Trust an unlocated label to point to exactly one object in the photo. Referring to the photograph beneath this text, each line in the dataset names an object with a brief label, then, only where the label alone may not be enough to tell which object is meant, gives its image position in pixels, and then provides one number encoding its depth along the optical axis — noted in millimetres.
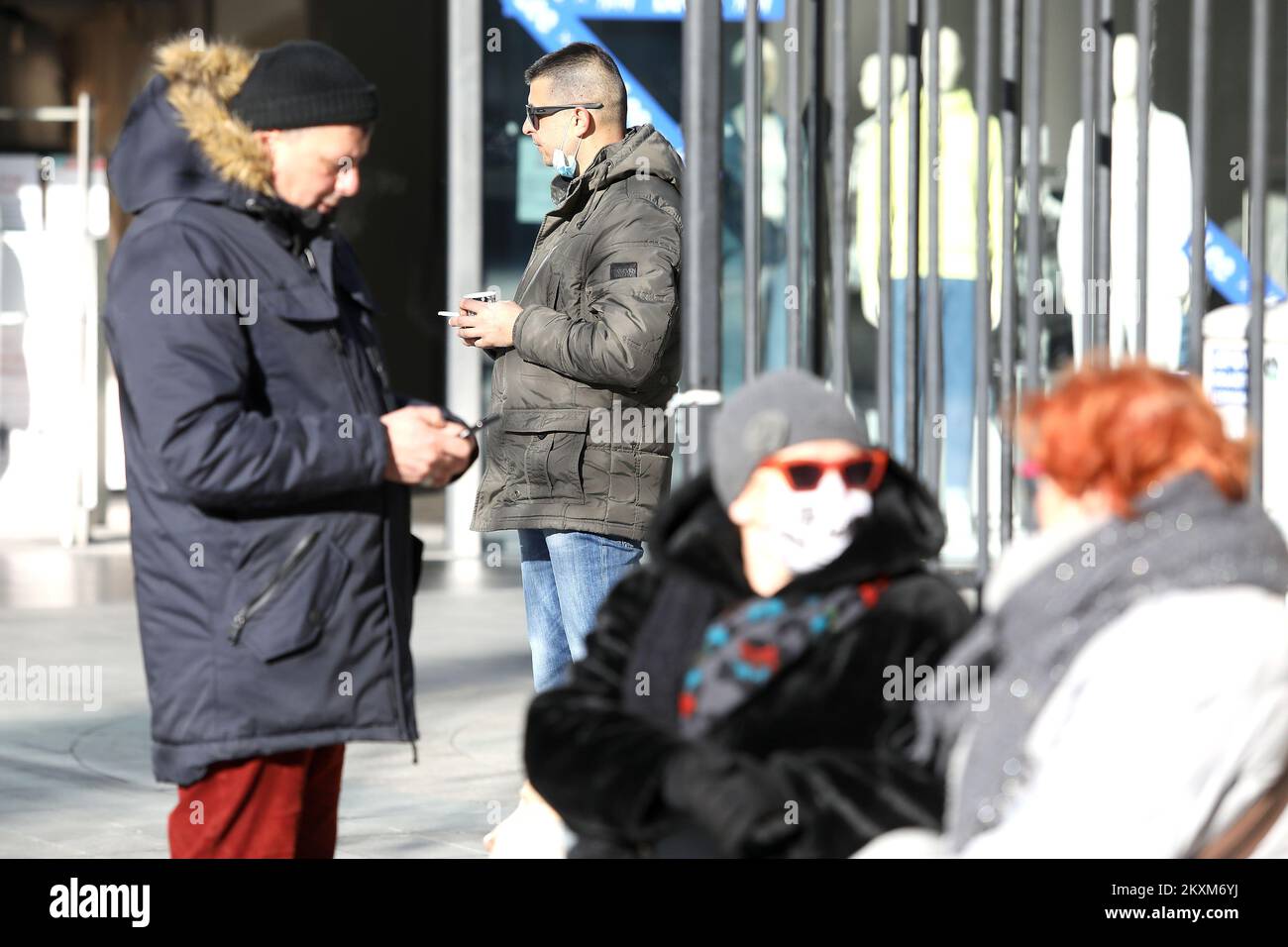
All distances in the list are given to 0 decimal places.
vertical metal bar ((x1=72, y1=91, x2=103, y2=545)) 21844
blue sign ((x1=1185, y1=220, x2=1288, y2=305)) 17750
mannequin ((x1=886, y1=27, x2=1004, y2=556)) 17078
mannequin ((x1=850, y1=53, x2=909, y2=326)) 18375
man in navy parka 6406
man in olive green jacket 9008
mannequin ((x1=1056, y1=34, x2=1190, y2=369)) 14281
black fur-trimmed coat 5586
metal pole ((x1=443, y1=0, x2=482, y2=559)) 20781
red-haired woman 4980
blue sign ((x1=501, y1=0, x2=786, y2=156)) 19797
